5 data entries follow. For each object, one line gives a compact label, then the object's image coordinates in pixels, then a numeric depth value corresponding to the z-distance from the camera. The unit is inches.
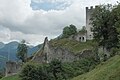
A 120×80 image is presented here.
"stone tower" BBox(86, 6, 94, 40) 1822.3
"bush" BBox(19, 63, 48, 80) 1247.3
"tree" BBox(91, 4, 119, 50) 1249.7
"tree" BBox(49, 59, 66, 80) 1256.8
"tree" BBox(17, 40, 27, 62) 1944.5
